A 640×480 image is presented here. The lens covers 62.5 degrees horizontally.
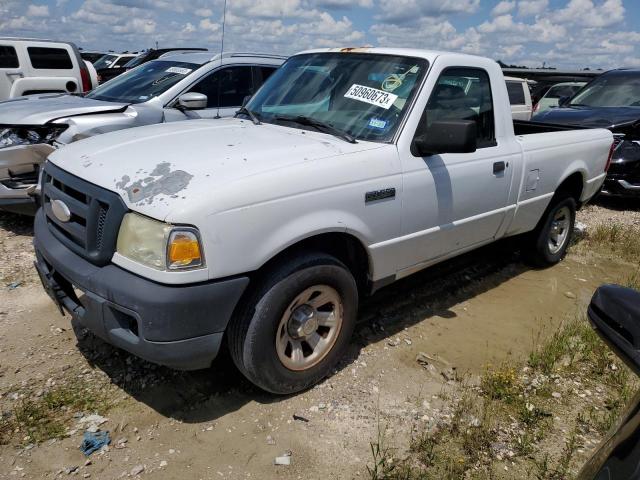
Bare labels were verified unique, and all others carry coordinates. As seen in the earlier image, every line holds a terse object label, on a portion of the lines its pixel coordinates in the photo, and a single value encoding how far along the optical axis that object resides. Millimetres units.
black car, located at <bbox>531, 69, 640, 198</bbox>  8031
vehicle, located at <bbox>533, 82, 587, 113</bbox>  14570
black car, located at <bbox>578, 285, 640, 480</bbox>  1284
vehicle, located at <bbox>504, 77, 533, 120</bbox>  12430
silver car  5133
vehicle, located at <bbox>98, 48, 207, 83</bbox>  13633
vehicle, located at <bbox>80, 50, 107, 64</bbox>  24486
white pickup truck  2465
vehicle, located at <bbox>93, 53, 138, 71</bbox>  18828
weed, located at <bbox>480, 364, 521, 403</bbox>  3234
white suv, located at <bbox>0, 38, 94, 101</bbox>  10086
